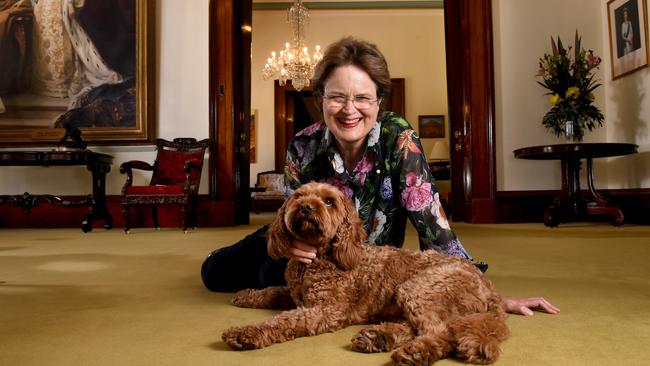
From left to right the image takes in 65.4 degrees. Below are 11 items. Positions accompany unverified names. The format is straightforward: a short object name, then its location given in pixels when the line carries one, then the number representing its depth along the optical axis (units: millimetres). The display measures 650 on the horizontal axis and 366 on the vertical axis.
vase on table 5531
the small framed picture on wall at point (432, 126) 11305
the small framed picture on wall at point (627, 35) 5543
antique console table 5625
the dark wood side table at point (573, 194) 5242
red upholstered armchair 5551
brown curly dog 1245
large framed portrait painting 6312
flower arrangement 5523
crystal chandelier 8844
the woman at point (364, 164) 1776
